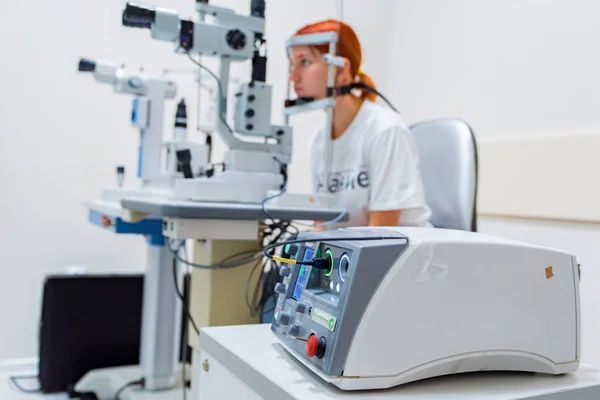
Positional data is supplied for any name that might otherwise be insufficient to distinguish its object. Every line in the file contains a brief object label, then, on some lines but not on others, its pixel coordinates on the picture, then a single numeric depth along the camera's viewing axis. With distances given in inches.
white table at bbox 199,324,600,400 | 23.4
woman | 57.4
